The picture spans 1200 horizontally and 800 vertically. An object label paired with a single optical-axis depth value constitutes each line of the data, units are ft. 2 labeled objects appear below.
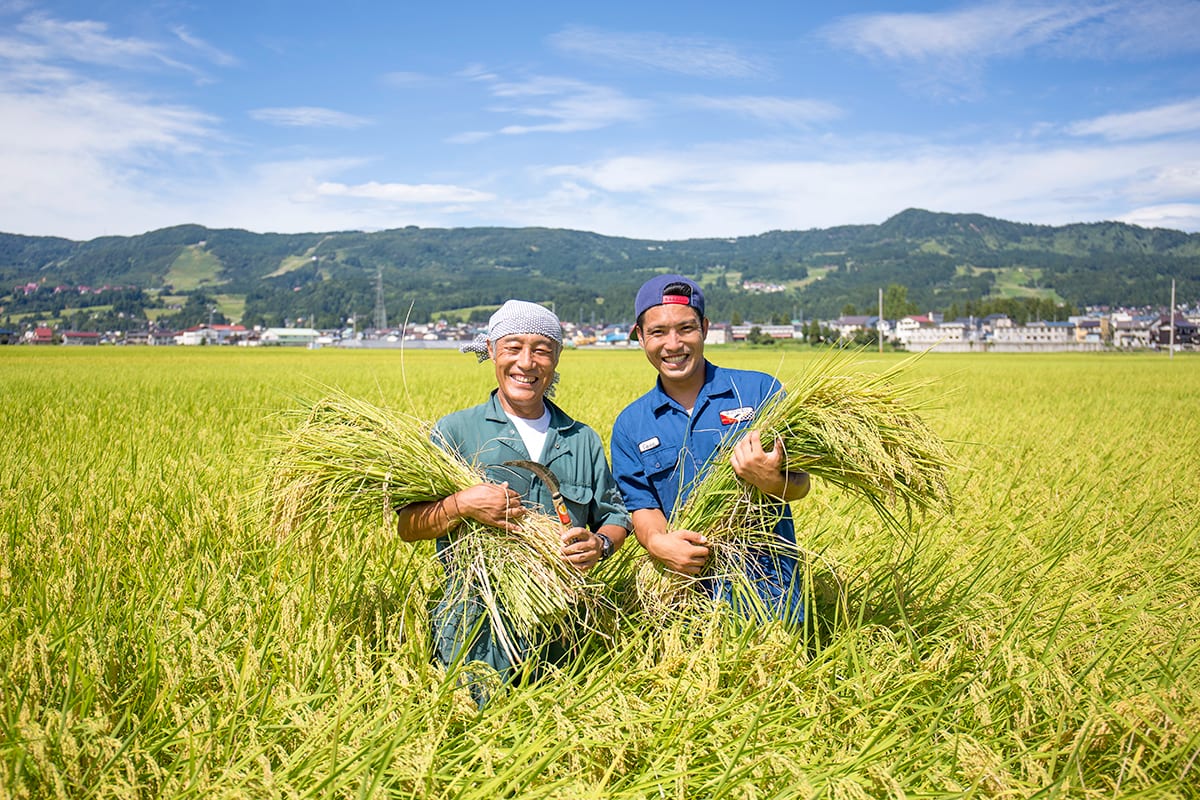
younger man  9.05
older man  8.30
